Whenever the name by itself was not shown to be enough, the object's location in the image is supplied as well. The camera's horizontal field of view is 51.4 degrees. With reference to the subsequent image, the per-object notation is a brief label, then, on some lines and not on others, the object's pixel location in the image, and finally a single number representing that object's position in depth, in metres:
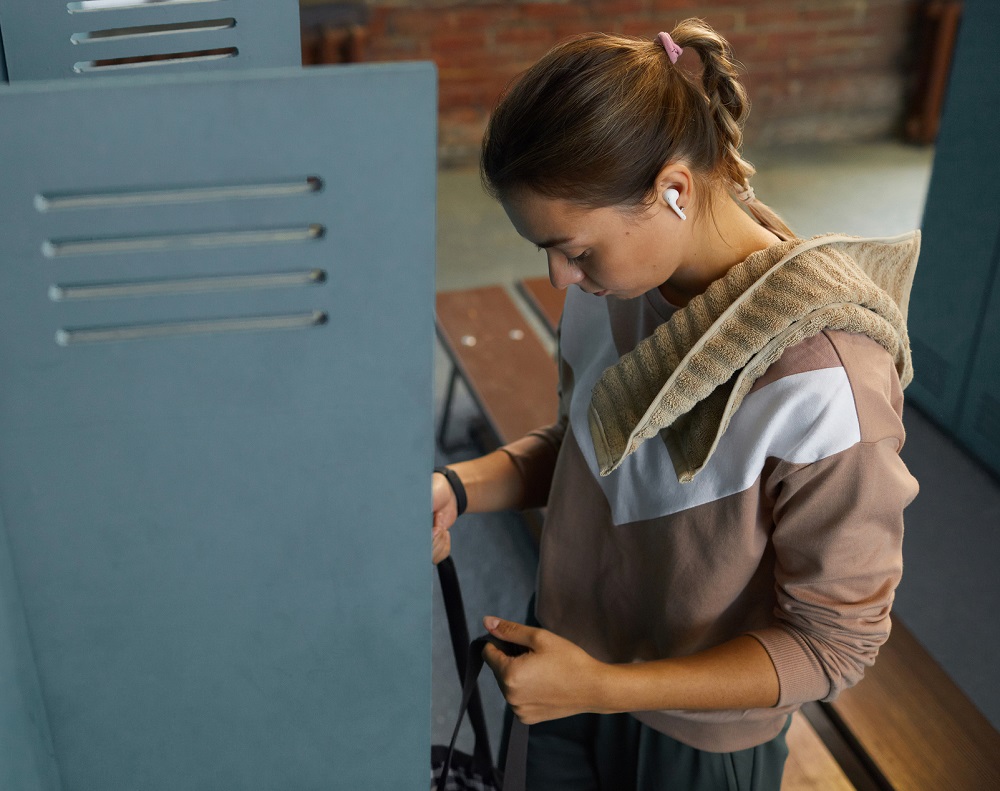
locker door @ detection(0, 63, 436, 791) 0.53
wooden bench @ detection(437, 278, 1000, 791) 1.75
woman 0.98
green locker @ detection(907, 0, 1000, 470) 3.01
